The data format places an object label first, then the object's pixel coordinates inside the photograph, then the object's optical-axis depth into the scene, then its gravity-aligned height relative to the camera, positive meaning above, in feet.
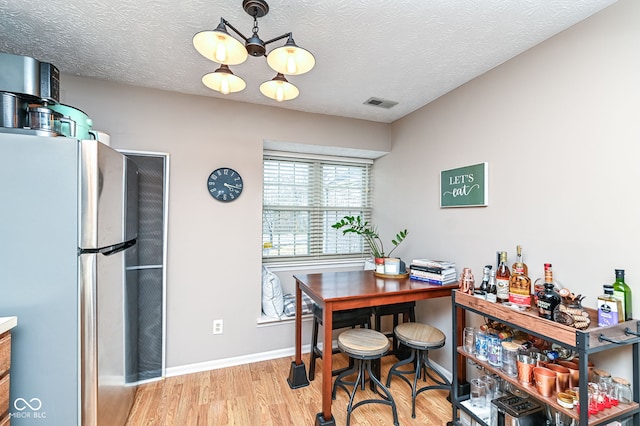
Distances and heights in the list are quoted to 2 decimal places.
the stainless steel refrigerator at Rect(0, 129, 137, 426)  4.26 -0.92
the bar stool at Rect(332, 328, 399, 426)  6.04 -2.94
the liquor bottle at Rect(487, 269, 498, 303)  5.77 -1.57
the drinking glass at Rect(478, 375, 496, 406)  5.91 -3.68
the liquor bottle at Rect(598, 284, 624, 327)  4.22 -1.43
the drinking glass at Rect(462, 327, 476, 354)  5.98 -2.74
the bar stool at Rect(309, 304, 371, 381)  7.48 -2.93
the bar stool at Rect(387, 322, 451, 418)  6.58 -3.05
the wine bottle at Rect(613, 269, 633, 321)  4.37 -1.24
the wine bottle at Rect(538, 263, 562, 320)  4.70 -1.43
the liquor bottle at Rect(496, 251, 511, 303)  5.60 -1.33
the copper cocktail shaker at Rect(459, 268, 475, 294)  6.22 -1.53
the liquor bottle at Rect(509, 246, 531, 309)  5.18 -1.41
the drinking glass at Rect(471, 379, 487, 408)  5.97 -3.86
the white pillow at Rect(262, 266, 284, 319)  9.19 -2.79
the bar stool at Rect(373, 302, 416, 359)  8.13 -2.85
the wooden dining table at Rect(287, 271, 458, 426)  5.95 -1.85
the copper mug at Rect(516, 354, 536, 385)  4.90 -2.70
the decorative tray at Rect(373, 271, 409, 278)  7.84 -1.73
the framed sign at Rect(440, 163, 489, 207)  6.91 +0.71
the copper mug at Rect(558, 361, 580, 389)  4.51 -2.62
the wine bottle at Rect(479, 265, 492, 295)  6.19 -1.44
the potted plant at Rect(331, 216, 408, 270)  10.00 -1.02
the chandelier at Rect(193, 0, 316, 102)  4.04 +2.43
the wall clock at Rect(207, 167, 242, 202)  8.47 +0.87
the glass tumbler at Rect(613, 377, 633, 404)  4.34 -2.75
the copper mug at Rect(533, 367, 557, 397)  4.57 -2.73
